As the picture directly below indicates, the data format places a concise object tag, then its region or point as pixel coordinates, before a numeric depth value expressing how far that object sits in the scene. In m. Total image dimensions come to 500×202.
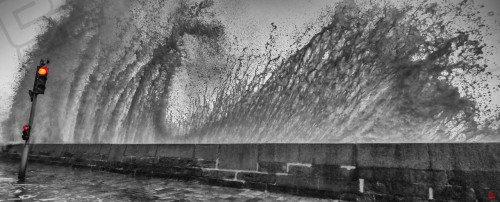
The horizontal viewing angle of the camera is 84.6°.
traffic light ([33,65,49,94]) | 5.87
